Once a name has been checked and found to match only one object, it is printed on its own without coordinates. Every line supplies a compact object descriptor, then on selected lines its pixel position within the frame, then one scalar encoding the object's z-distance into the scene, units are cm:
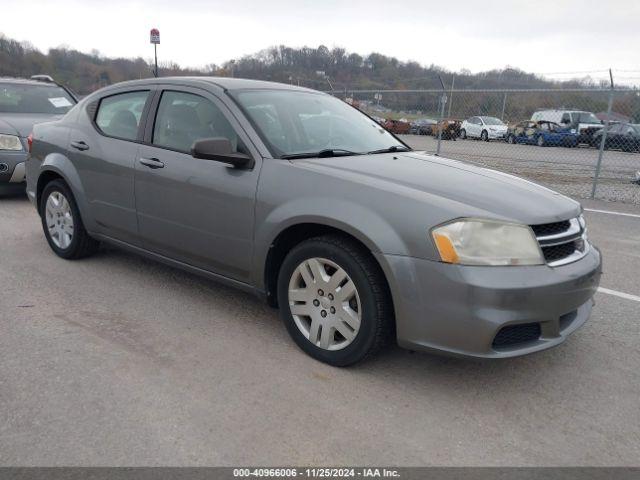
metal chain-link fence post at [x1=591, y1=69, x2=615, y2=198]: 858
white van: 1566
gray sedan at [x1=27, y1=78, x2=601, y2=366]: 264
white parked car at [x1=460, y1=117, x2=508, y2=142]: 1434
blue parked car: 1533
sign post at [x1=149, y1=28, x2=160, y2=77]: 1577
